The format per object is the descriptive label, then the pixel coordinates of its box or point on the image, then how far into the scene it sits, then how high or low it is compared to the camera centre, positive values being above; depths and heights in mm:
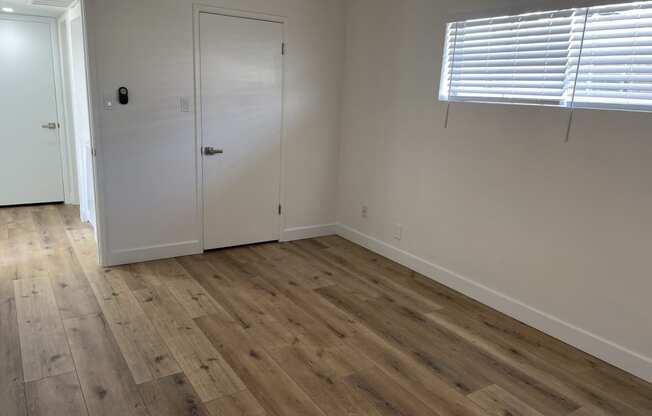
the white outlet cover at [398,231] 4168 -1051
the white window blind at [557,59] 2516 +362
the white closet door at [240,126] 3951 -188
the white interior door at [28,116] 5234 -235
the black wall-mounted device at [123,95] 3576 +36
